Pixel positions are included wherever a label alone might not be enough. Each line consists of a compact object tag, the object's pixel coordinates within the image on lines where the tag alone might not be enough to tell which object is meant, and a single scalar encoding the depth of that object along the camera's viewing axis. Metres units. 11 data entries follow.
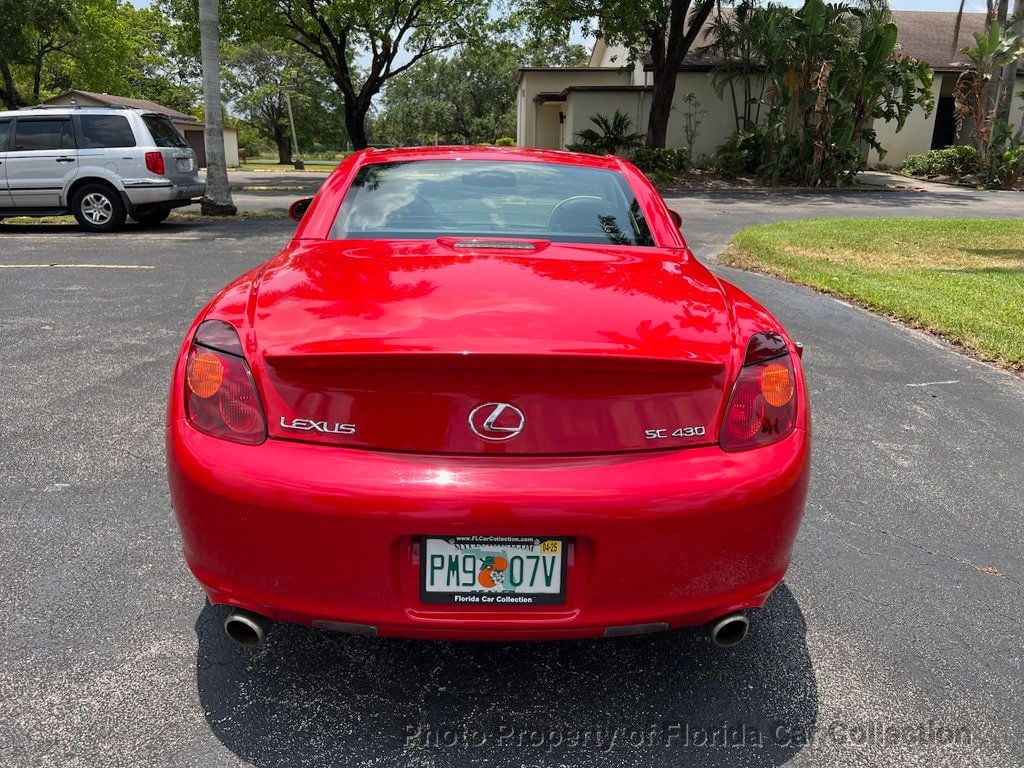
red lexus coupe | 1.86
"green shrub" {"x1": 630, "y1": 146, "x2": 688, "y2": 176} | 23.67
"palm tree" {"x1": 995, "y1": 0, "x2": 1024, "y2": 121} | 22.96
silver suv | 12.05
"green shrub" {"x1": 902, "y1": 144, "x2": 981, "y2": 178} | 24.70
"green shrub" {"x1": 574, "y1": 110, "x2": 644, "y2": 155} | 26.52
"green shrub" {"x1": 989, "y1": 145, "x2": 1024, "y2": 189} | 22.34
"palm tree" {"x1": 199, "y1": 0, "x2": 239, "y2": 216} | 13.63
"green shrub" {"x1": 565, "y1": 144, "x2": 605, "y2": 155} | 26.12
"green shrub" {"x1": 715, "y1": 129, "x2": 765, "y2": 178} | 24.33
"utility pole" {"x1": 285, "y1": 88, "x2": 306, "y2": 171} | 47.50
